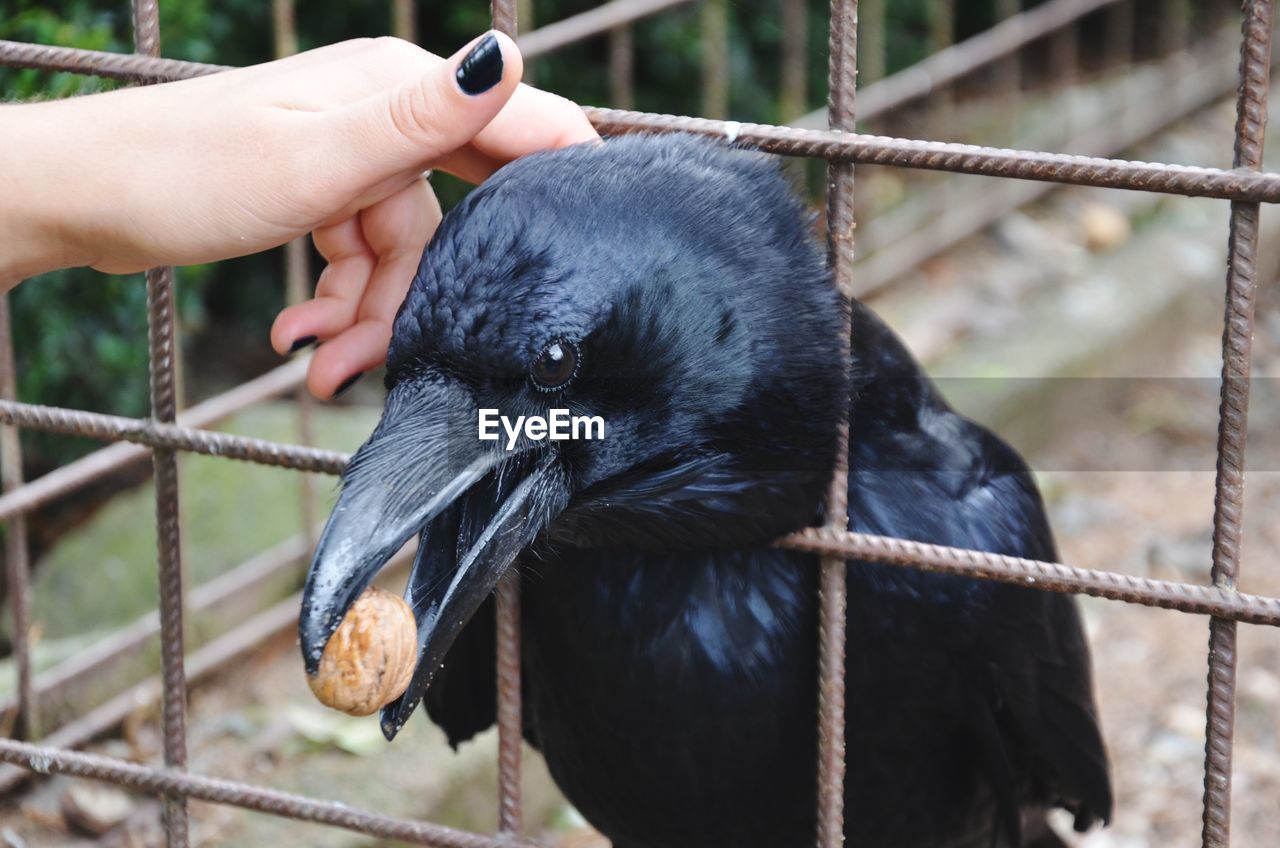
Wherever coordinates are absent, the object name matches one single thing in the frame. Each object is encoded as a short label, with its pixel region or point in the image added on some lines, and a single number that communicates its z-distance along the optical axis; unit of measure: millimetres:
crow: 1146
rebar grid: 1149
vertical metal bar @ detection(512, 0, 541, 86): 2214
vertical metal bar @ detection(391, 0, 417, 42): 1810
